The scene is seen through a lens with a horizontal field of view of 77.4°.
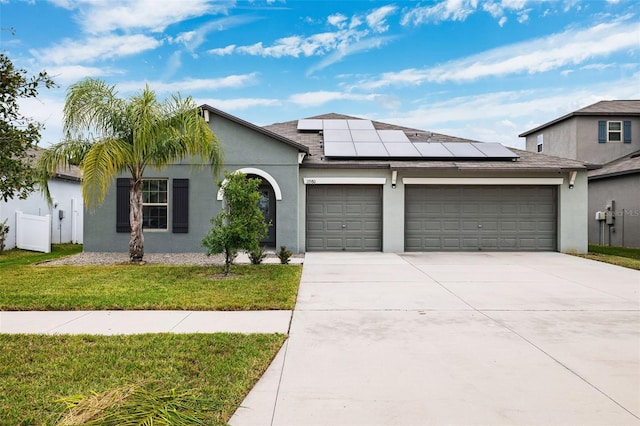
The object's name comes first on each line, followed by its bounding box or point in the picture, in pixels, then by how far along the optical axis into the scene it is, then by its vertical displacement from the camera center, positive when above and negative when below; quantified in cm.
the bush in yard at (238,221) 879 -18
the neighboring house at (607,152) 1727 +337
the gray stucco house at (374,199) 1284 +48
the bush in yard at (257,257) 1039 -115
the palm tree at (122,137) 973 +197
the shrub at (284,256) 1061 -114
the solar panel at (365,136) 1530 +307
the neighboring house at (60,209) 1393 +14
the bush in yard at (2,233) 1290 -67
